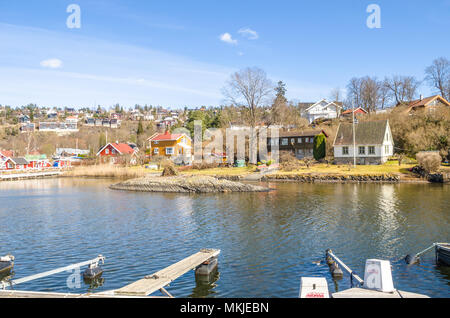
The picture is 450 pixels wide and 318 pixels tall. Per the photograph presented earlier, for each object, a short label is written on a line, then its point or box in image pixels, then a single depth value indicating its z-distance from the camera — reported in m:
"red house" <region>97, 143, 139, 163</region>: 82.13
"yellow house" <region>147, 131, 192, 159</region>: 81.00
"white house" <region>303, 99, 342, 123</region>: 102.56
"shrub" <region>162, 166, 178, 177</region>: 53.26
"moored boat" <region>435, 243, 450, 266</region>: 14.86
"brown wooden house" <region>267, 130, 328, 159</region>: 69.38
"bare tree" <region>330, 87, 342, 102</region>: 112.61
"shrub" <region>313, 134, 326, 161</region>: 62.55
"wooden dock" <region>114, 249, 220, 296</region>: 11.13
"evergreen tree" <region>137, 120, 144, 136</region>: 124.93
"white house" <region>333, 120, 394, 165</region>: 56.19
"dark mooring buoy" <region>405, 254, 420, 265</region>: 15.10
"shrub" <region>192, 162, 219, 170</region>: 62.56
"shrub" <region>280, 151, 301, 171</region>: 56.59
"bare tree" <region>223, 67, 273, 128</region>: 66.00
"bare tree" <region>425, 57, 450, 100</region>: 86.38
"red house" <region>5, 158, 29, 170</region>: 80.00
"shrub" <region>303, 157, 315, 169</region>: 57.13
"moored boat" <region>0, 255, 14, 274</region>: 14.98
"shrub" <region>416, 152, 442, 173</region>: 45.19
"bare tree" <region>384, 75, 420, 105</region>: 95.16
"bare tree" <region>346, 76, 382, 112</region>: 100.06
